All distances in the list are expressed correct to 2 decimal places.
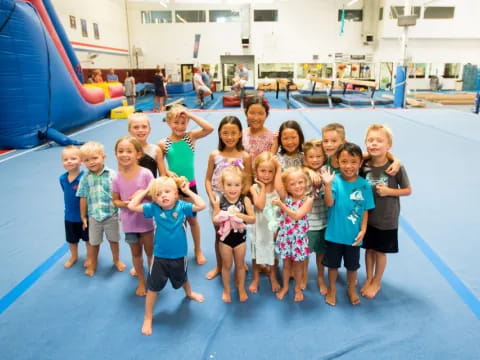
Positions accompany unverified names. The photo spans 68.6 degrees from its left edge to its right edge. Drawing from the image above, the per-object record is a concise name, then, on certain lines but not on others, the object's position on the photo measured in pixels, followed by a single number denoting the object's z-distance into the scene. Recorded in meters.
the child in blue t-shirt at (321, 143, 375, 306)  2.29
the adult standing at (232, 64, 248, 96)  15.17
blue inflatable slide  6.66
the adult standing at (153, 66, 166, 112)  12.95
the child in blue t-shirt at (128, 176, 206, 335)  2.19
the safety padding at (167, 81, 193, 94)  19.78
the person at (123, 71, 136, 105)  15.19
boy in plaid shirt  2.64
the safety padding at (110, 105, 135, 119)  11.41
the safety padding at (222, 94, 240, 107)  14.54
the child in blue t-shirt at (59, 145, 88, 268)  2.77
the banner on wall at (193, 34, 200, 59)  18.68
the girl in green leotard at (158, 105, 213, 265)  2.80
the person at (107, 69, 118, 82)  16.66
